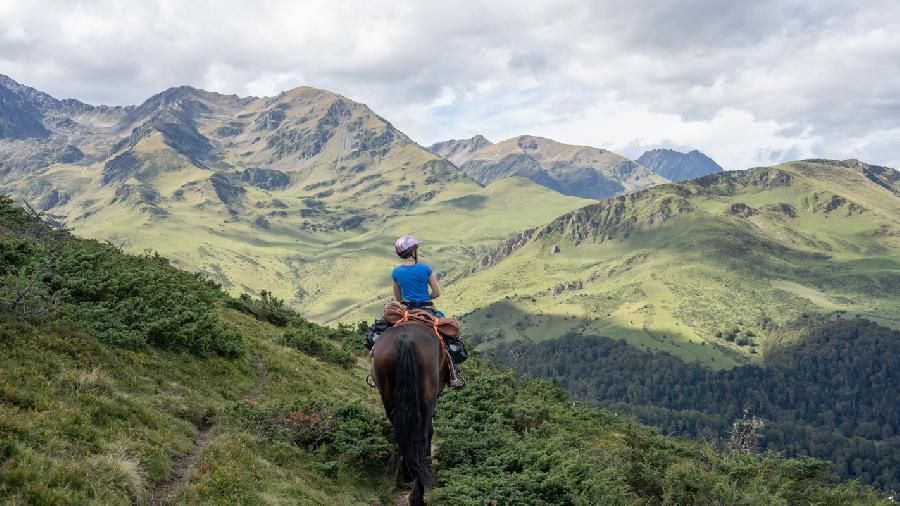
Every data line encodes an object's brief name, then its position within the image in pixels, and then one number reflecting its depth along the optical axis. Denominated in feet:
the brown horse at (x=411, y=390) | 39.91
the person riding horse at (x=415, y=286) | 47.55
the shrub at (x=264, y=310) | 122.65
